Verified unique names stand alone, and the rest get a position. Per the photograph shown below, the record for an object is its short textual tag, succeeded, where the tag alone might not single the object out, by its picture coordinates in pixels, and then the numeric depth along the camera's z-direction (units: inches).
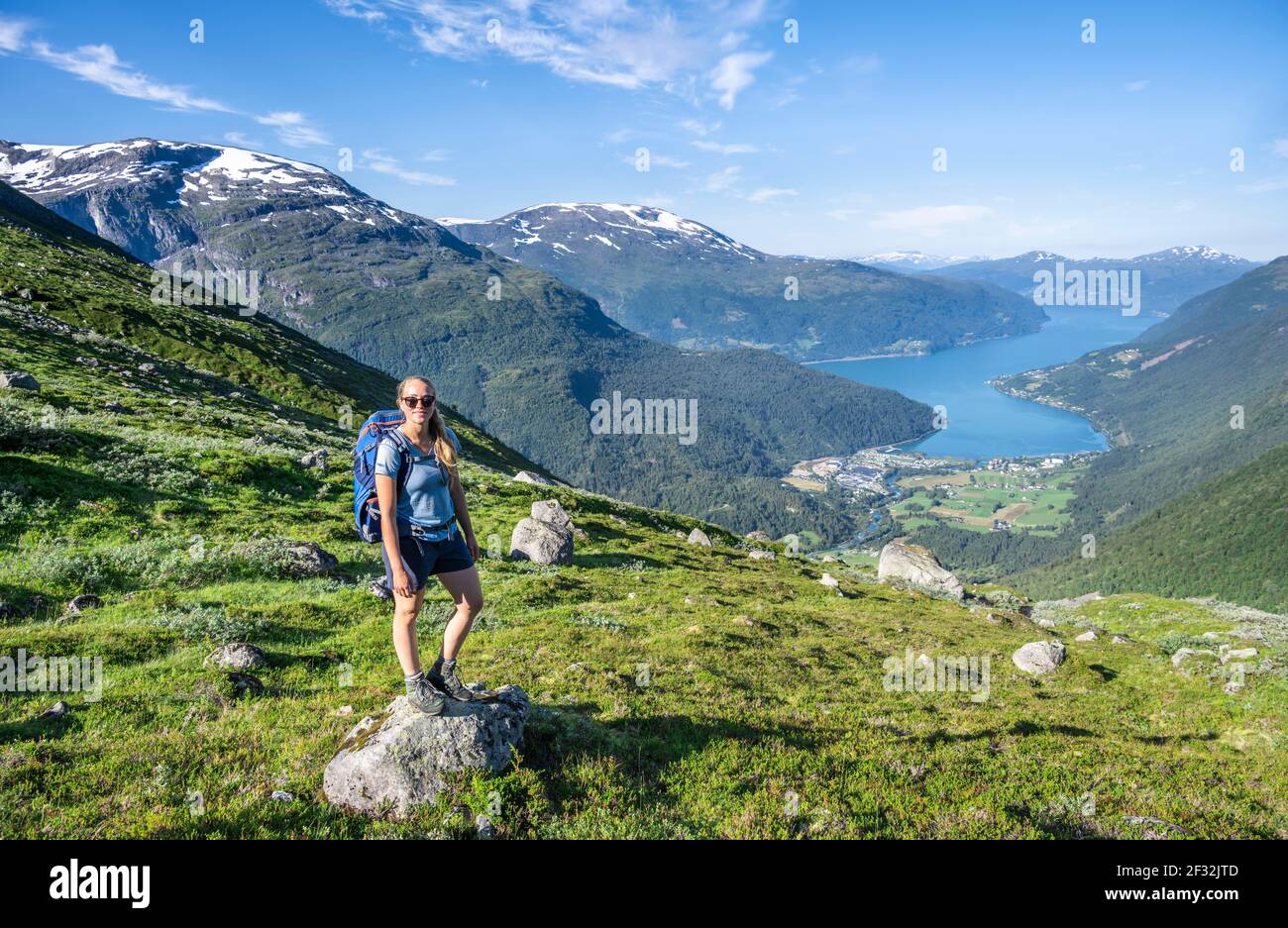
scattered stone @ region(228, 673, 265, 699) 413.4
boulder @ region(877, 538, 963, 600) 1835.6
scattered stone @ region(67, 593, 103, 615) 533.3
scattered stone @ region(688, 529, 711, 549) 1644.8
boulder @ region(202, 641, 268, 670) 452.1
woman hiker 297.1
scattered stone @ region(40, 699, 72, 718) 343.9
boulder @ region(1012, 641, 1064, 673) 879.7
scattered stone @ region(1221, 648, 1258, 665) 949.5
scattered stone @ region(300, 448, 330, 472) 1157.6
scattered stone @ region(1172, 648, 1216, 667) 952.9
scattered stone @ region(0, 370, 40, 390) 1150.5
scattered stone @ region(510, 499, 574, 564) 1066.1
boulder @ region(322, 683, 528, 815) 297.9
